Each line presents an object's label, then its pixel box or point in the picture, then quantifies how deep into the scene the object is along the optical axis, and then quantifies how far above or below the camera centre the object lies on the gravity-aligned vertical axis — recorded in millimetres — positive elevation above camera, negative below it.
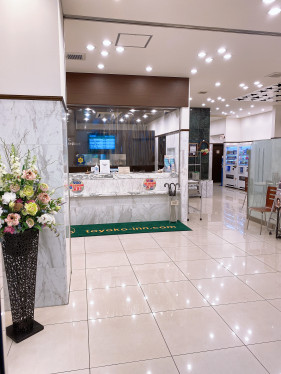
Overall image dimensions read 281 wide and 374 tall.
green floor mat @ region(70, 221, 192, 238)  6133 -1508
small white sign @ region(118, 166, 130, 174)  7144 -240
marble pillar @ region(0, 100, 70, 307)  3025 +61
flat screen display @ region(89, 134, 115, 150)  7832 +527
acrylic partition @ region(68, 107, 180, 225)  6805 +6
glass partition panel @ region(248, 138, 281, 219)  6613 -223
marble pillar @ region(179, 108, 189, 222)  6922 +14
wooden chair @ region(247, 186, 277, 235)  6284 -893
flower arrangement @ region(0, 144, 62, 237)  2477 -361
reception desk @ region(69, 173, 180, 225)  6723 -905
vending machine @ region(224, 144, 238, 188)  14430 -287
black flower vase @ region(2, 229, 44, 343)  2635 -1106
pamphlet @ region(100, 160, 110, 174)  7174 -164
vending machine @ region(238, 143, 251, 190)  13533 -198
